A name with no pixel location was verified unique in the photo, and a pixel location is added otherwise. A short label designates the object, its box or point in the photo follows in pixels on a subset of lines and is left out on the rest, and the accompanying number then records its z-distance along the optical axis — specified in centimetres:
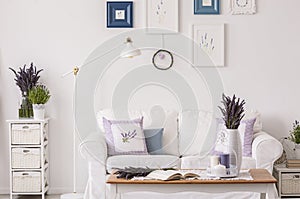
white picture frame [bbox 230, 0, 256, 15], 590
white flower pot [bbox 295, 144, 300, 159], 574
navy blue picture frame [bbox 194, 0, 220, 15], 592
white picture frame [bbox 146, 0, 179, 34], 593
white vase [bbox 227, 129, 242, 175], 406
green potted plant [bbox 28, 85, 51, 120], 565
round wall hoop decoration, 595
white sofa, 505
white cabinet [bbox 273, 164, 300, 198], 551
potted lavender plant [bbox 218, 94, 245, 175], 407
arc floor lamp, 550
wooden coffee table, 393
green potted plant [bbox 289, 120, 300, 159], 571
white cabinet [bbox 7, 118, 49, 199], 557
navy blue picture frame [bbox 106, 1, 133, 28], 592
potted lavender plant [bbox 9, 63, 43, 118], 577
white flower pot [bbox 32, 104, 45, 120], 566
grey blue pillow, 549
